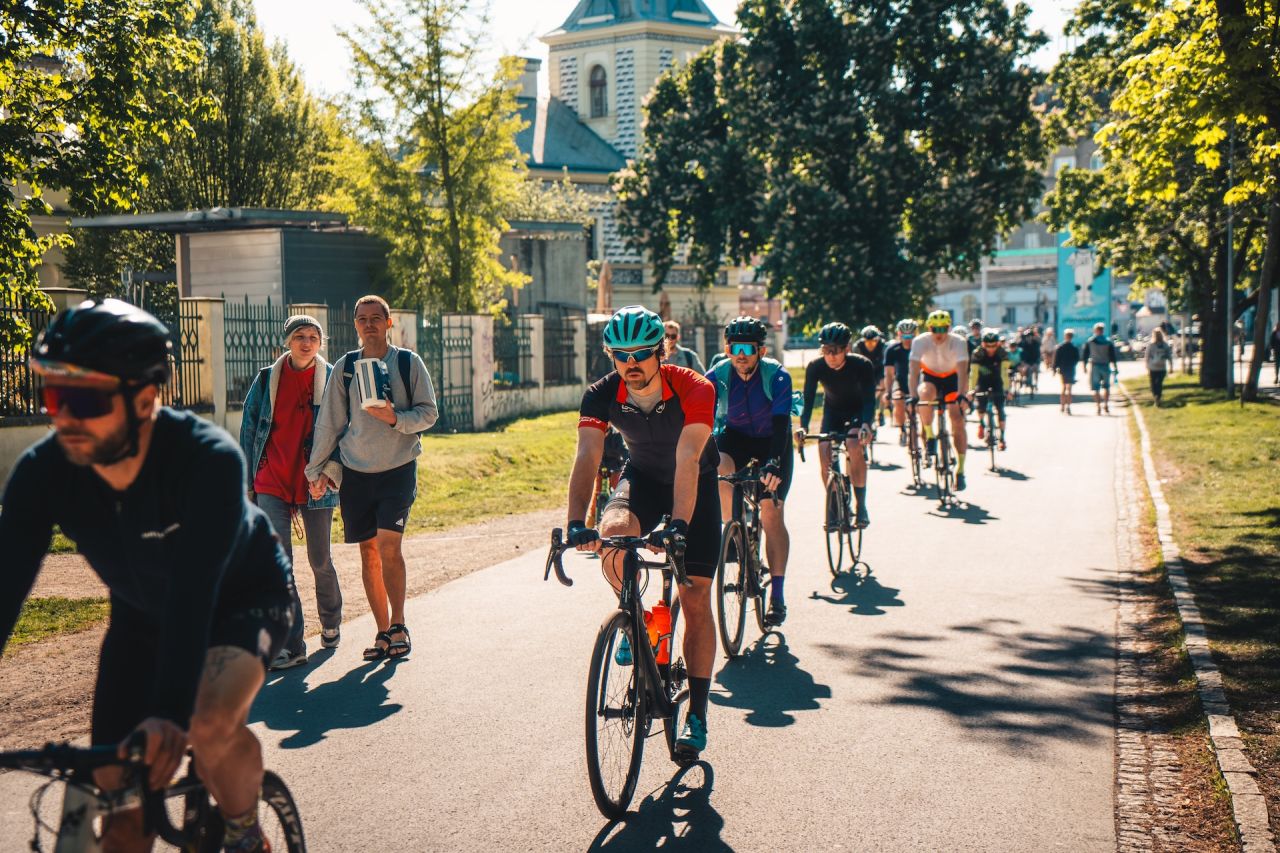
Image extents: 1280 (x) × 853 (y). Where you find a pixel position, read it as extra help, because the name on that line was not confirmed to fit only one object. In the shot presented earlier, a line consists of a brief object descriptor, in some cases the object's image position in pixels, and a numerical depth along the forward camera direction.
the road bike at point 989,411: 19.30
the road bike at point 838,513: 10.78
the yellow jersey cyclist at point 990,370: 20.17
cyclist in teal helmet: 5.61
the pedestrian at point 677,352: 13.37
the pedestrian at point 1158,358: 32.06
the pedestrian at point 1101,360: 31.48
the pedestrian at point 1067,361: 32.16
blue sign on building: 50.66
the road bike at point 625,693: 5.08
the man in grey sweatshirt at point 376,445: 7.80
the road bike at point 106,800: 2.77
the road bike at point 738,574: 7.96
